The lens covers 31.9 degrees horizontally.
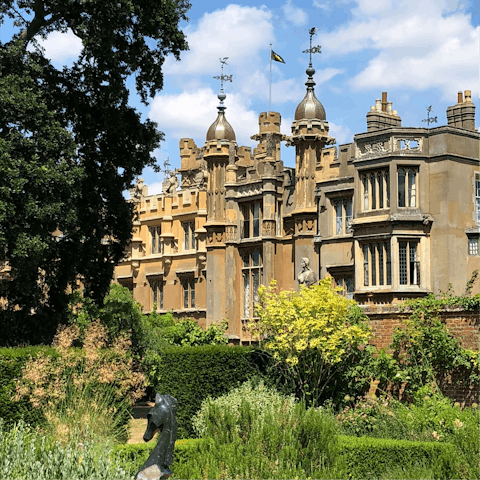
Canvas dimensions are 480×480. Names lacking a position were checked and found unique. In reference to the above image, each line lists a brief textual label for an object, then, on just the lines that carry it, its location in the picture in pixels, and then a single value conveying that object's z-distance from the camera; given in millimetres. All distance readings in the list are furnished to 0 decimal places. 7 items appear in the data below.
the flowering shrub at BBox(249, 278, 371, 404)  23688
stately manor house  32562
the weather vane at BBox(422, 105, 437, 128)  40219
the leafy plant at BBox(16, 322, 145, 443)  19500
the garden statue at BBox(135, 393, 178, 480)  10836
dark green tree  23500
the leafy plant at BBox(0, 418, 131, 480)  13203
